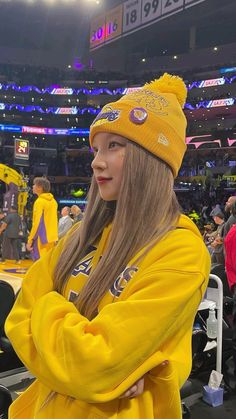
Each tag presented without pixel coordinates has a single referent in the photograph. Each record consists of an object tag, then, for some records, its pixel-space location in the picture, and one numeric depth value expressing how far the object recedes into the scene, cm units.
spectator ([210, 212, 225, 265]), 579
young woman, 90
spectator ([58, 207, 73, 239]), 839
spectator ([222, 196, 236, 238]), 500
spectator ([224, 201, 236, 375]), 324
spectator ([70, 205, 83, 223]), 936
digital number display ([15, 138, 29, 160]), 1167
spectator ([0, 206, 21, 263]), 924
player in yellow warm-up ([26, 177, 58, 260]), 685
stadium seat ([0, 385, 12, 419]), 215
